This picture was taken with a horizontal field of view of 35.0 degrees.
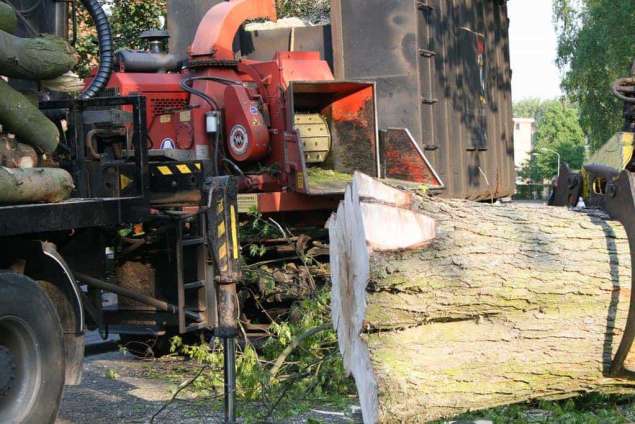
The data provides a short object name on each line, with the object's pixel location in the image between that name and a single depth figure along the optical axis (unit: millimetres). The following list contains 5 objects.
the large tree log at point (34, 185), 5207
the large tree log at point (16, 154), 5543
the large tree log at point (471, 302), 4035
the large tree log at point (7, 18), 5664
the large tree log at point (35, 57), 5617
